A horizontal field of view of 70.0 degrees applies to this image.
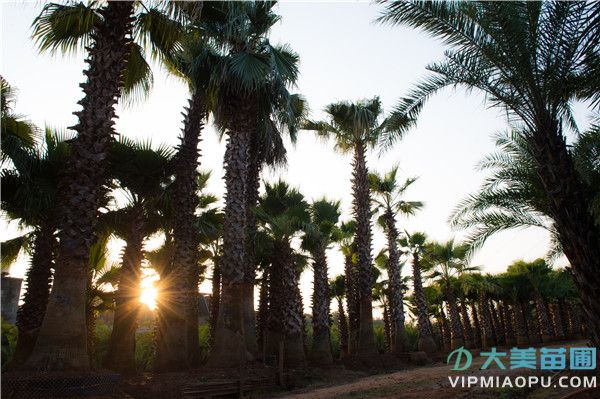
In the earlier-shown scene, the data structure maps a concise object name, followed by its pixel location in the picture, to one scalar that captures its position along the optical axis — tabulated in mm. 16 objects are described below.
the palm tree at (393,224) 25750
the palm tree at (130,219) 14141
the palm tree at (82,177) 7930
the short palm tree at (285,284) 18312
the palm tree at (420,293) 27984
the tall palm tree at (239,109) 13602
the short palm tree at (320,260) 20250
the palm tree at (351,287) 26602
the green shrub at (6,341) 13319
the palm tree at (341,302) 31531
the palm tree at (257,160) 16625
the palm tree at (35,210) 12367
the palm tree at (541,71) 7421
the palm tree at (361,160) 21578
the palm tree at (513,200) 12930
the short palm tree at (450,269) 32500
